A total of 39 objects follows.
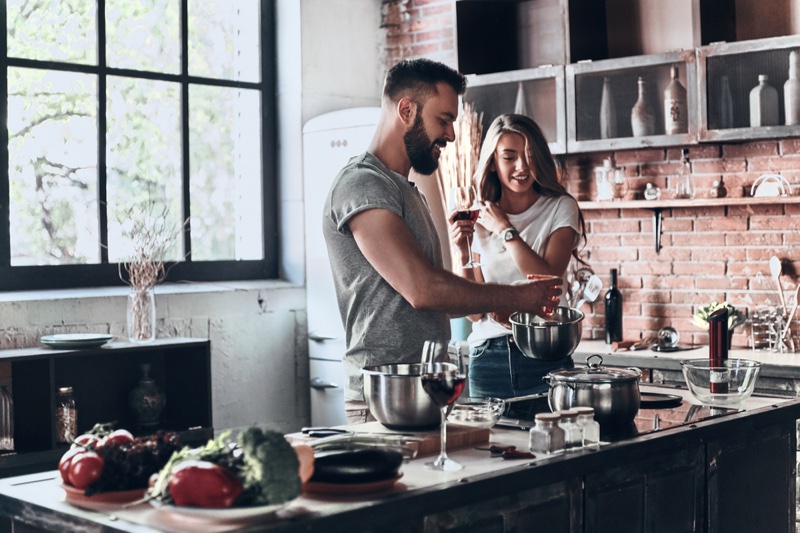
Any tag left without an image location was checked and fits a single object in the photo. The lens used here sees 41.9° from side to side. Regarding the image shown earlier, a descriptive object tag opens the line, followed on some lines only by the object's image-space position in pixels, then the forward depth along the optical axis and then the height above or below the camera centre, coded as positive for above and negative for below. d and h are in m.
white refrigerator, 5.53 +0.11
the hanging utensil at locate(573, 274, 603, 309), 5.31 -0.07
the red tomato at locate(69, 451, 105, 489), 1.94 -0.34
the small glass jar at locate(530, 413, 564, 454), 2.33 -0.36
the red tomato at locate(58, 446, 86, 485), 1.99 -0.34
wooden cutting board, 2.32 -0.36
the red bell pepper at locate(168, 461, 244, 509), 1.75 -0.34
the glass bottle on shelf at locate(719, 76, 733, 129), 4.68 +0.76
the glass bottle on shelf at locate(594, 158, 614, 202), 5.32 +0.47
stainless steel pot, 2.53 -0.29
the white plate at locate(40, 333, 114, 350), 4.34 -0.23
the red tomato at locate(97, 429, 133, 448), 2.02 -0.30
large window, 4.96 +0.75
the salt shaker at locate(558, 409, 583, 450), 2.36 -0.35
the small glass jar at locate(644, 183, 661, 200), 5.20 +0.40
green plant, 4.78 -0.20
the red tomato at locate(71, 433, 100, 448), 2.04 -0.31
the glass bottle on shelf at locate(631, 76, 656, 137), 4.93 +0.75
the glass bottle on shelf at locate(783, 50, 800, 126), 4.50 +0.76
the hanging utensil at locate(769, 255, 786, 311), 4.88 +0.01
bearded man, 2.65 +0.08
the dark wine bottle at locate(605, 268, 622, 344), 5.21 -0.21
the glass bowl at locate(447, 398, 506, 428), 2.51 -0.33
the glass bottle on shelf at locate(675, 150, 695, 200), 5.08 +0.43
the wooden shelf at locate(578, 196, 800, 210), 4.73 +0.33
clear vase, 4.76 -0.15
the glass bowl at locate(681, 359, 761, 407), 2.89 -0.30
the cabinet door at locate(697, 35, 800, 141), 4.55 +0.84
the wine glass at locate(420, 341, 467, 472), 2.13 -0.23
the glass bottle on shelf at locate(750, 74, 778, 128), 4.57 +0.73
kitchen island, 1.87 -0.45
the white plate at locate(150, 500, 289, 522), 1.73 -0.38
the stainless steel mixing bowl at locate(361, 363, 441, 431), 2.37 -0.28
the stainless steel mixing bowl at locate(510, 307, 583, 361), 2.89 -0.17
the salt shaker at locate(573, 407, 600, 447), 2.39 -0.35
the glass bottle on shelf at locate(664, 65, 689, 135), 4.82 +0.77
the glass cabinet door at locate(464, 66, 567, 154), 5.20 +0.92
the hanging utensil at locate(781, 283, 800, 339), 4.80 -0.23
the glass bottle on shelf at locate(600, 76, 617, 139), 5.05 +0.78
